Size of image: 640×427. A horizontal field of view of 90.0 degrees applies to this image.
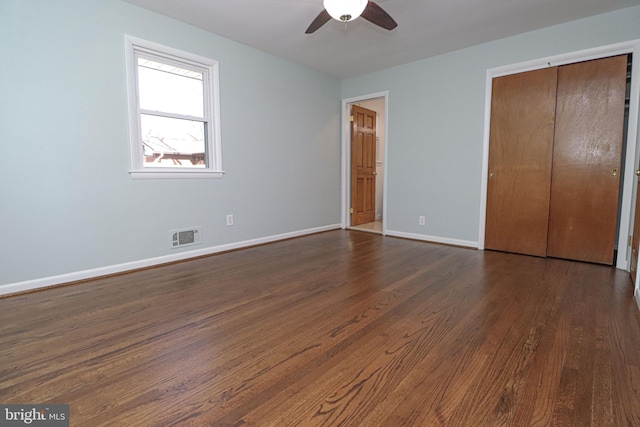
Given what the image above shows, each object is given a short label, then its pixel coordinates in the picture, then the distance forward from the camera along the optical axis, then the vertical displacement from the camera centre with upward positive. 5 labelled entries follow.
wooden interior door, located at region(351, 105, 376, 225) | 5.35 +0.33
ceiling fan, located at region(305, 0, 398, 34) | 2.12 +1.22
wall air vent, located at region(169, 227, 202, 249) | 3.29 -0.56
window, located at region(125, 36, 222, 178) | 2.95 +0.72
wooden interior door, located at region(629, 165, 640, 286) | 2.59 -0.44
